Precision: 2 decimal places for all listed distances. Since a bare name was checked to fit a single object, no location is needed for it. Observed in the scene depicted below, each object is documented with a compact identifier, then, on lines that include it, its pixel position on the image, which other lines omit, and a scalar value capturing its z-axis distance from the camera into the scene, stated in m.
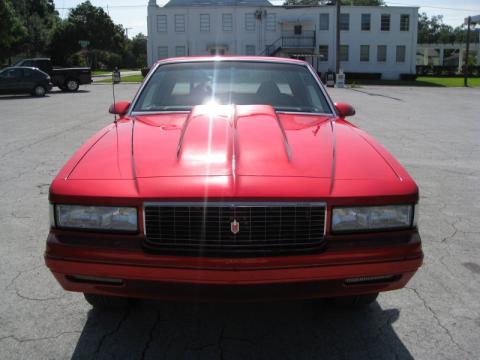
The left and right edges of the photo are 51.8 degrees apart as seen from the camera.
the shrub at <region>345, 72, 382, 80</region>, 48.16
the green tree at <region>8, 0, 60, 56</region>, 55.17
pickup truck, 24.97
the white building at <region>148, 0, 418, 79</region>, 50.16
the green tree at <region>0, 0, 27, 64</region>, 39.84
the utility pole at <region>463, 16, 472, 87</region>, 36.81
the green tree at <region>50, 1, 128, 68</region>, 60.28
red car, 2.25
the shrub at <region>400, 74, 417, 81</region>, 48.53
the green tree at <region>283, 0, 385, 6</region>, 85.94
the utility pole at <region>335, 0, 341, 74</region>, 33.47
